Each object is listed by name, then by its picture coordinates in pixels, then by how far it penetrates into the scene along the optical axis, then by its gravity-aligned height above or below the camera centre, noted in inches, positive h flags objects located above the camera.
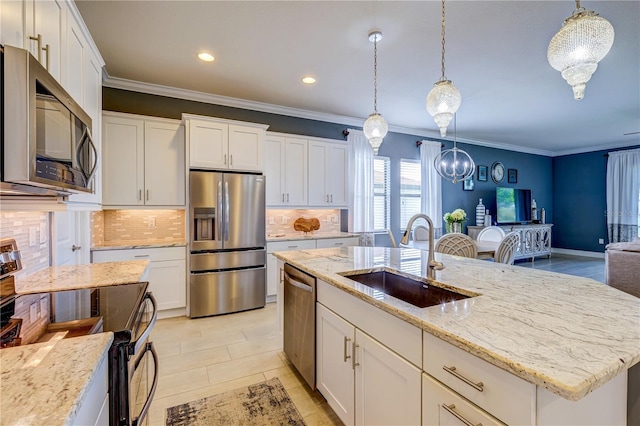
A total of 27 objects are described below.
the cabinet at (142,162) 130.6 +23.9
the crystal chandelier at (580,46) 54.2 +32.3
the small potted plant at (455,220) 166.7 -4.1
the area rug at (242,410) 72.0 -51.1
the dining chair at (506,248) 125.9 -15.2
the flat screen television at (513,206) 267.6 +6.8
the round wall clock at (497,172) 272.8 +39.0
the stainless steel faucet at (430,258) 67.4 -10.7
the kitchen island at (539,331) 29.2 -15.0
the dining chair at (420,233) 177.7 -12.7
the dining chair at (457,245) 123.5 -13.9
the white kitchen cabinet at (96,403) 28.8 -21.1
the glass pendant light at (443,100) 80.0 +31.3
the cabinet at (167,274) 130.5 -28.2
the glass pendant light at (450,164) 197.2 +34.3
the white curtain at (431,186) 226.4 +20.9
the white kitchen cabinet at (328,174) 177.9 +24.5
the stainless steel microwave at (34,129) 38.3 +12.5
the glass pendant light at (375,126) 104.5 +31.5
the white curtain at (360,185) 193.5 +18.4
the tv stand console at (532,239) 265.9 -24.6
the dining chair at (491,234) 168.4 -12.7
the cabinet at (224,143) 138.6 +34.4
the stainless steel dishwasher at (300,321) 78.3 -31.6
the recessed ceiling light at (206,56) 114.5 +62.2
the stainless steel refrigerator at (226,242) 136.6 -14.4
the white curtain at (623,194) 259.1 +17.4
